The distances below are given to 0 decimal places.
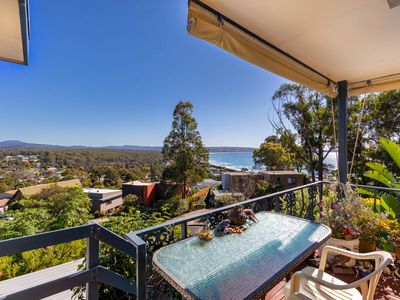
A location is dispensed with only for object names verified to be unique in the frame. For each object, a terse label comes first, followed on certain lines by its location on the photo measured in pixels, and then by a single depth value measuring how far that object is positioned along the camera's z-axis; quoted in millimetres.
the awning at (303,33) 1424
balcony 1044
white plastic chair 1062
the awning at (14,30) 1260
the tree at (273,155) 18844
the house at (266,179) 18375
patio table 1050
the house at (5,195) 21341
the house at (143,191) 24031
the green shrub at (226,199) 15927
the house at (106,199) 22922
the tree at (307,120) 14305
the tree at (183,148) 20203
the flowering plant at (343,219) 2471
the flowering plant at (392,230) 2537
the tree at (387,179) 3290
